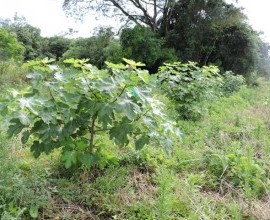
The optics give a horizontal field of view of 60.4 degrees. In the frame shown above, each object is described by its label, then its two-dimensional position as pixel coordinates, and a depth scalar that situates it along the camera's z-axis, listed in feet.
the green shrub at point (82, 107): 5.37
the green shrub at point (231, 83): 25.62
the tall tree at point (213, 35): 36.71
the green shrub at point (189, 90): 12.44
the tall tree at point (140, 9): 37.77
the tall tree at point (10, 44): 34.54
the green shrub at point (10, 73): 19.39
